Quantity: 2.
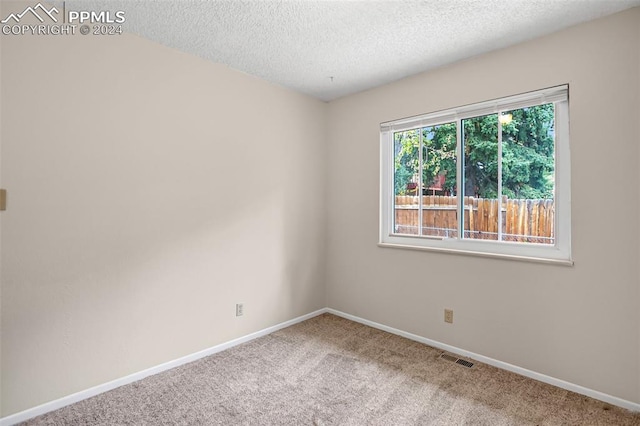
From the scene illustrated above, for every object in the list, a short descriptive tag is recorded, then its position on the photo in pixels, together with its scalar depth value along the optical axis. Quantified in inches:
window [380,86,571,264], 89.7
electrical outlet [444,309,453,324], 107.4
